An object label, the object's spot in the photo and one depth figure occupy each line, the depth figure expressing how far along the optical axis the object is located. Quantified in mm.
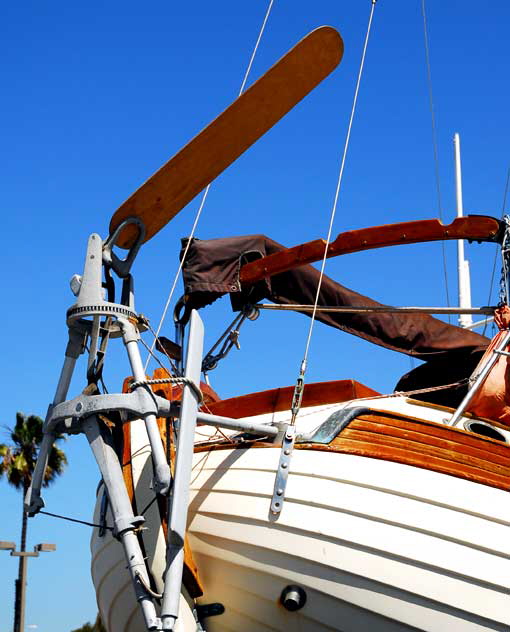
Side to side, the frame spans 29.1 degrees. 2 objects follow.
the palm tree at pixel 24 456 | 25703
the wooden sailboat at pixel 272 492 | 5273
